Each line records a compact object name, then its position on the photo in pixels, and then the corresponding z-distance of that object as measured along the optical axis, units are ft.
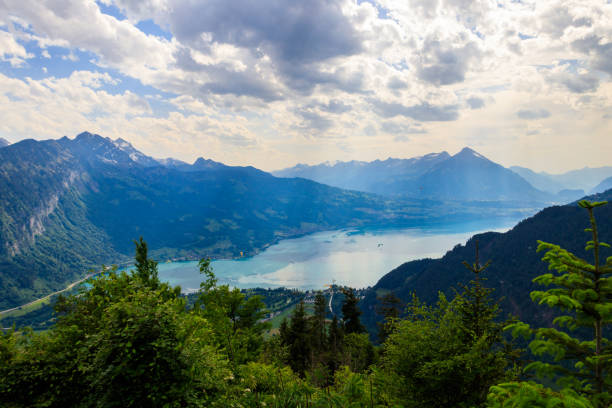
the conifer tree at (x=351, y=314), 158.51
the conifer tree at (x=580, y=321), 22.50
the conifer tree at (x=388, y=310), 150.82
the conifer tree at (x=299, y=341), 130.00
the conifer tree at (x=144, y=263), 85.96
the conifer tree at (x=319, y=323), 164.55
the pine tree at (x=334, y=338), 153.48
